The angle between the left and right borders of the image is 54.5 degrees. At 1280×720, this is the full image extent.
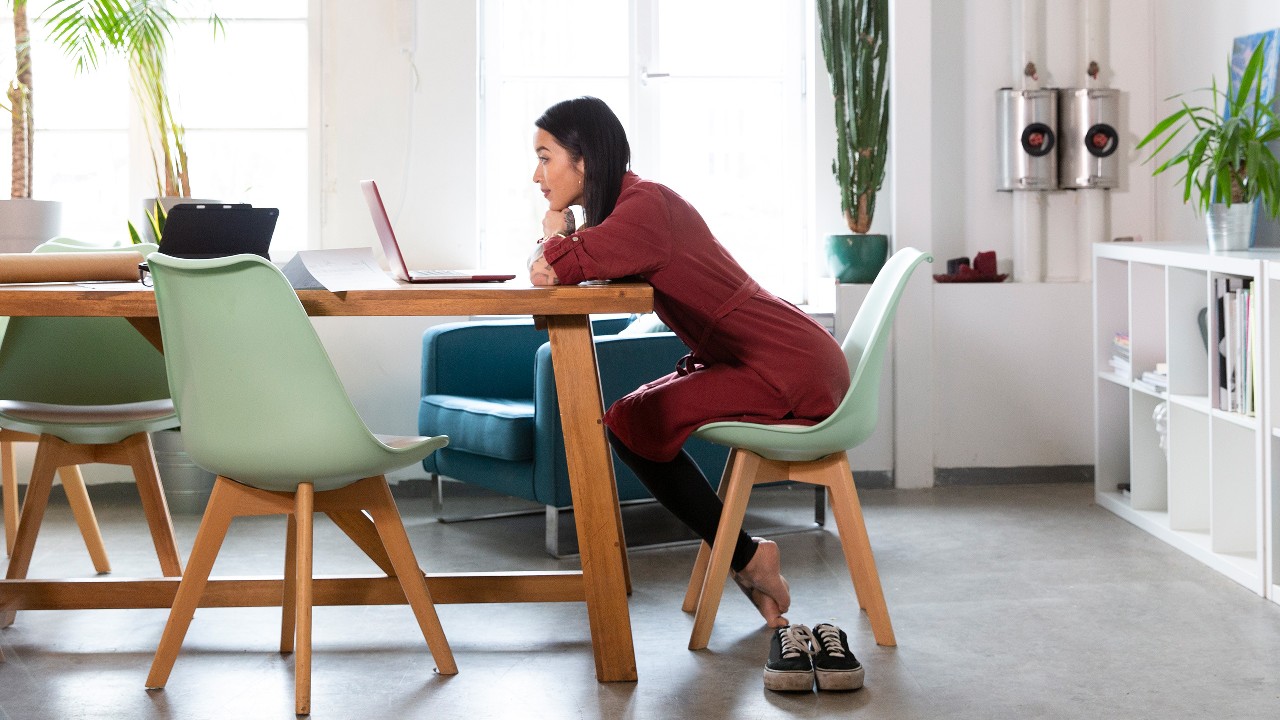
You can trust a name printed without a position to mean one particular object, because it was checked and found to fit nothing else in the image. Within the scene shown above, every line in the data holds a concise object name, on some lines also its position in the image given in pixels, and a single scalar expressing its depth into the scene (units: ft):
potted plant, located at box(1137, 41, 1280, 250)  12.07
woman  9.19
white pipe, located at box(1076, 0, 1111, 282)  16.19
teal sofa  12.32
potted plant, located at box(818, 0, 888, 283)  15.75
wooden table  7.99
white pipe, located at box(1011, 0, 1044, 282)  16.20
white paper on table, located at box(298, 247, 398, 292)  8.29
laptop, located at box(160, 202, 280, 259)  8.49
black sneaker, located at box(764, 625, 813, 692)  8.41
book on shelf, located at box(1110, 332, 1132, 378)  14.06
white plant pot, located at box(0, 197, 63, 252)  14.55
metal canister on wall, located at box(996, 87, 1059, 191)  15.90
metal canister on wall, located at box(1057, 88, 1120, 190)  15.90
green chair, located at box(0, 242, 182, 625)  10.59
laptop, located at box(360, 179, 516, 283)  8.92
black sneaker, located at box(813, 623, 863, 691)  8.38
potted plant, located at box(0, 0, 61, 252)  14.58
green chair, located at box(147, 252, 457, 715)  7.68
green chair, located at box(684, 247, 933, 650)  9.37
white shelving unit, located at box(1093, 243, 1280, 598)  10.98
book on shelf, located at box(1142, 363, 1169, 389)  13.07
